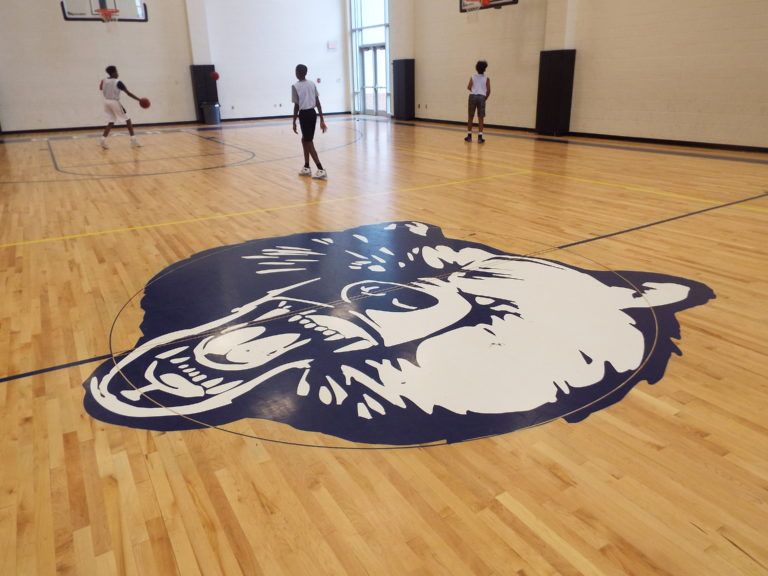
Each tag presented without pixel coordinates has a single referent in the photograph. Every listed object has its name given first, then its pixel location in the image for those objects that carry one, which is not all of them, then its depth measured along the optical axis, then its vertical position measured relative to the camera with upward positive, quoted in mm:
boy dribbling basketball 10734 -174
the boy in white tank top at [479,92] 10648 -170
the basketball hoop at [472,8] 13281 +1692
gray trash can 16562 -706
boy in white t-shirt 7105 -208
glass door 18516 +176
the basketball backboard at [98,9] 14586 +2005
